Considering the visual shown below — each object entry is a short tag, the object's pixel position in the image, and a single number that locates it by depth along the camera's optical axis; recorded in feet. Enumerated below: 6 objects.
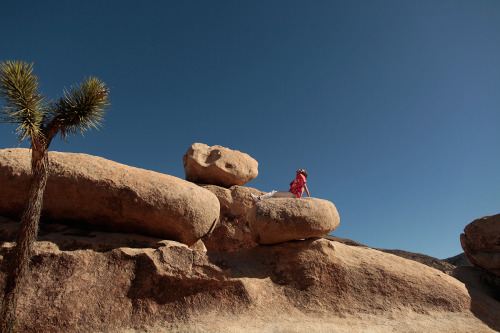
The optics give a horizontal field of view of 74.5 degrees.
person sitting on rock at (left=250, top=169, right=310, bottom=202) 31.24
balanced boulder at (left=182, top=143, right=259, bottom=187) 40.04
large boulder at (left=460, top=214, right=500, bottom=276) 28.66
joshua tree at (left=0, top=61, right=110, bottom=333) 16.76
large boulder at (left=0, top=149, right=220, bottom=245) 21.66
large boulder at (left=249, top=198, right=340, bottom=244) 23.52
